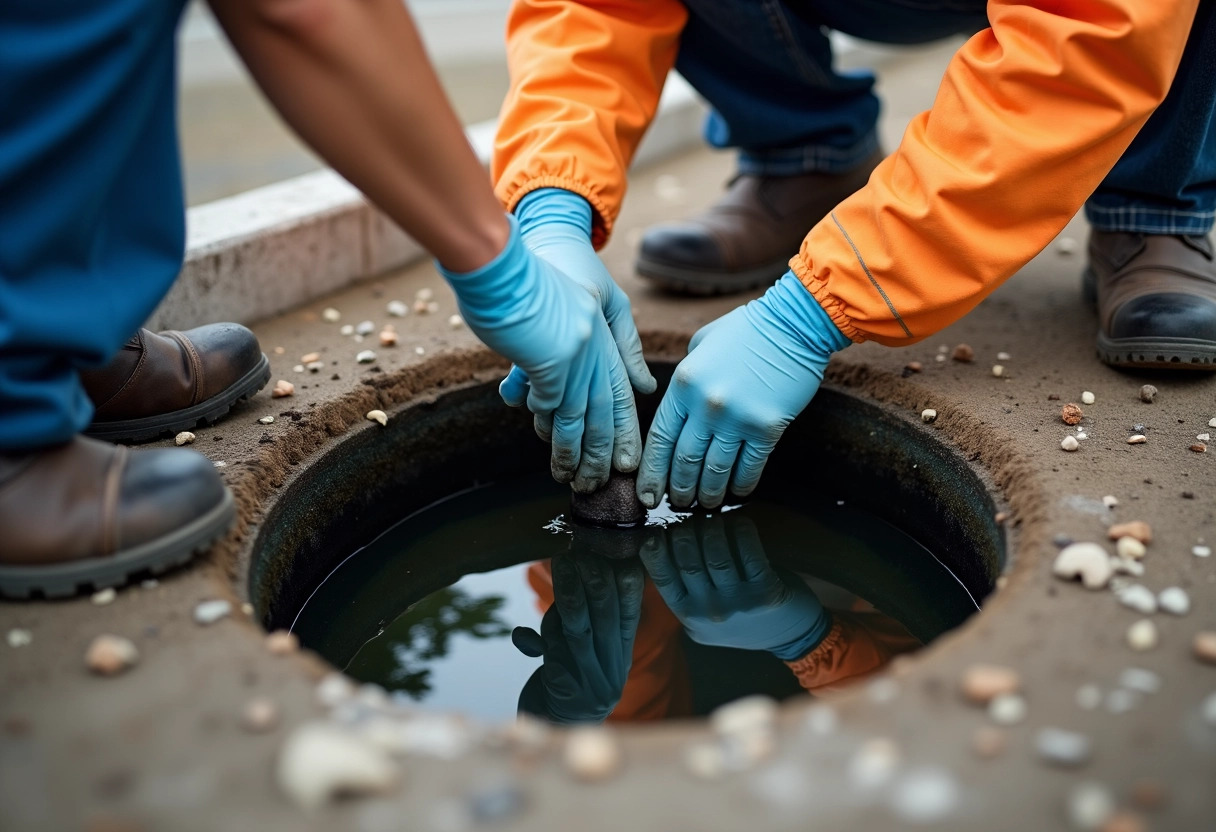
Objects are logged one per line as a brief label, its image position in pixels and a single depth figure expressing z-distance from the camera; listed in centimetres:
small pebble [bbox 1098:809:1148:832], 64
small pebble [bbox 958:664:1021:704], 75
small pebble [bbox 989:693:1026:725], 74
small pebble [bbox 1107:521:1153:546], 95
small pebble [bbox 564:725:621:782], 69
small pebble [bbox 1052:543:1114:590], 88
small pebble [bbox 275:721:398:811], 67
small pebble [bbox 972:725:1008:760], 71
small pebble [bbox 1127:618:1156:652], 81
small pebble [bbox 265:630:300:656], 82
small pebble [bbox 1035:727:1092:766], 70
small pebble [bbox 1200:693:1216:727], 73
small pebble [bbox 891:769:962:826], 66
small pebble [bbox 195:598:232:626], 86
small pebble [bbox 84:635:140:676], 80
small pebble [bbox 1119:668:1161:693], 77
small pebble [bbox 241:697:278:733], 74
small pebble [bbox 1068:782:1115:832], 66
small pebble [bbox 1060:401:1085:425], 121
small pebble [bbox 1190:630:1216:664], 79
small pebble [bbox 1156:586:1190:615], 85
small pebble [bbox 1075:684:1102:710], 75
